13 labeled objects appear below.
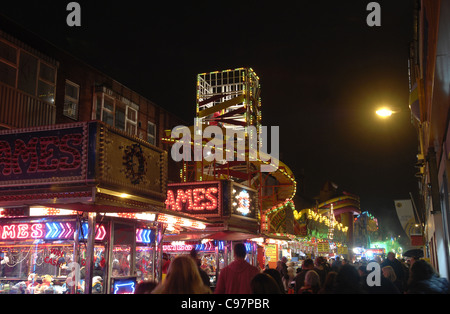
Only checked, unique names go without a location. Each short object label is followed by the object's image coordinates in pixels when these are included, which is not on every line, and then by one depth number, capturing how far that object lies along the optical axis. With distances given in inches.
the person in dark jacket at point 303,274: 374.3
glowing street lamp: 432.1
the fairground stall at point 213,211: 697.0
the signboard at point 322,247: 1812.0
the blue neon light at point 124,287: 401.9
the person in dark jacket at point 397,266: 484.4
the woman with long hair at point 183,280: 186.1
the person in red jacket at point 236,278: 252.2
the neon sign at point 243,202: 747.1
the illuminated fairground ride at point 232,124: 941.2
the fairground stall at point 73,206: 365.4
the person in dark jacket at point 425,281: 225.5
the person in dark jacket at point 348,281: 226.5
